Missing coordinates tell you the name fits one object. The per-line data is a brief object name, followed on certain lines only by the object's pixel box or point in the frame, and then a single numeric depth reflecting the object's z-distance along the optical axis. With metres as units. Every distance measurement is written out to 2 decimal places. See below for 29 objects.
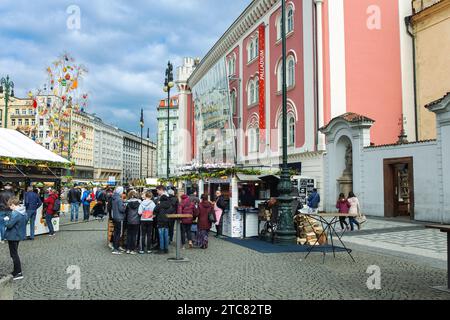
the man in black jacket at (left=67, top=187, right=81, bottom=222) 23.33
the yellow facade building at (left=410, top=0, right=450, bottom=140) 26.75
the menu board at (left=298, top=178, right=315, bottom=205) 25.92
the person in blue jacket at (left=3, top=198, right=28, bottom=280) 8.20
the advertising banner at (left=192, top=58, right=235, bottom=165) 36.47
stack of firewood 12.84
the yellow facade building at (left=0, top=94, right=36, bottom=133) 96.19
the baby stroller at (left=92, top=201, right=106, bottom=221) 24.61
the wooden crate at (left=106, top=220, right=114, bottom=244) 12.50
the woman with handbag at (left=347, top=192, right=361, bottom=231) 16.19
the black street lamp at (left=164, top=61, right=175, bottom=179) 29.78
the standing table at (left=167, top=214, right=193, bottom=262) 10.10
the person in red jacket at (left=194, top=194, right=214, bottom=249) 12.41
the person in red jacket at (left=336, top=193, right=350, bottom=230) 16.33
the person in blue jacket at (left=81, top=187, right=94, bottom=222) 24.22
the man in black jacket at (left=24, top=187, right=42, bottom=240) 14.53
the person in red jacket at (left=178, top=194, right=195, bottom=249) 12.67
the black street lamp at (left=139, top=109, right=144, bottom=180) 41.78
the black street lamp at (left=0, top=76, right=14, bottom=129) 25.03
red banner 34.59
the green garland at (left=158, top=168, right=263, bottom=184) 15.57
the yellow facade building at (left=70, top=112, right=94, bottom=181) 109.49
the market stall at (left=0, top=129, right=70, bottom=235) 15.80
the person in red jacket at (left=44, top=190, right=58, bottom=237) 15.91
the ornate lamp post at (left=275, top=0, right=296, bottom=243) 12.93
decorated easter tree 27.17
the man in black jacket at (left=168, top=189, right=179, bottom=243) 11.91
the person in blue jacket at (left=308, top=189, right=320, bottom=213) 22.22
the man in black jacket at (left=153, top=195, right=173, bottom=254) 11.51
